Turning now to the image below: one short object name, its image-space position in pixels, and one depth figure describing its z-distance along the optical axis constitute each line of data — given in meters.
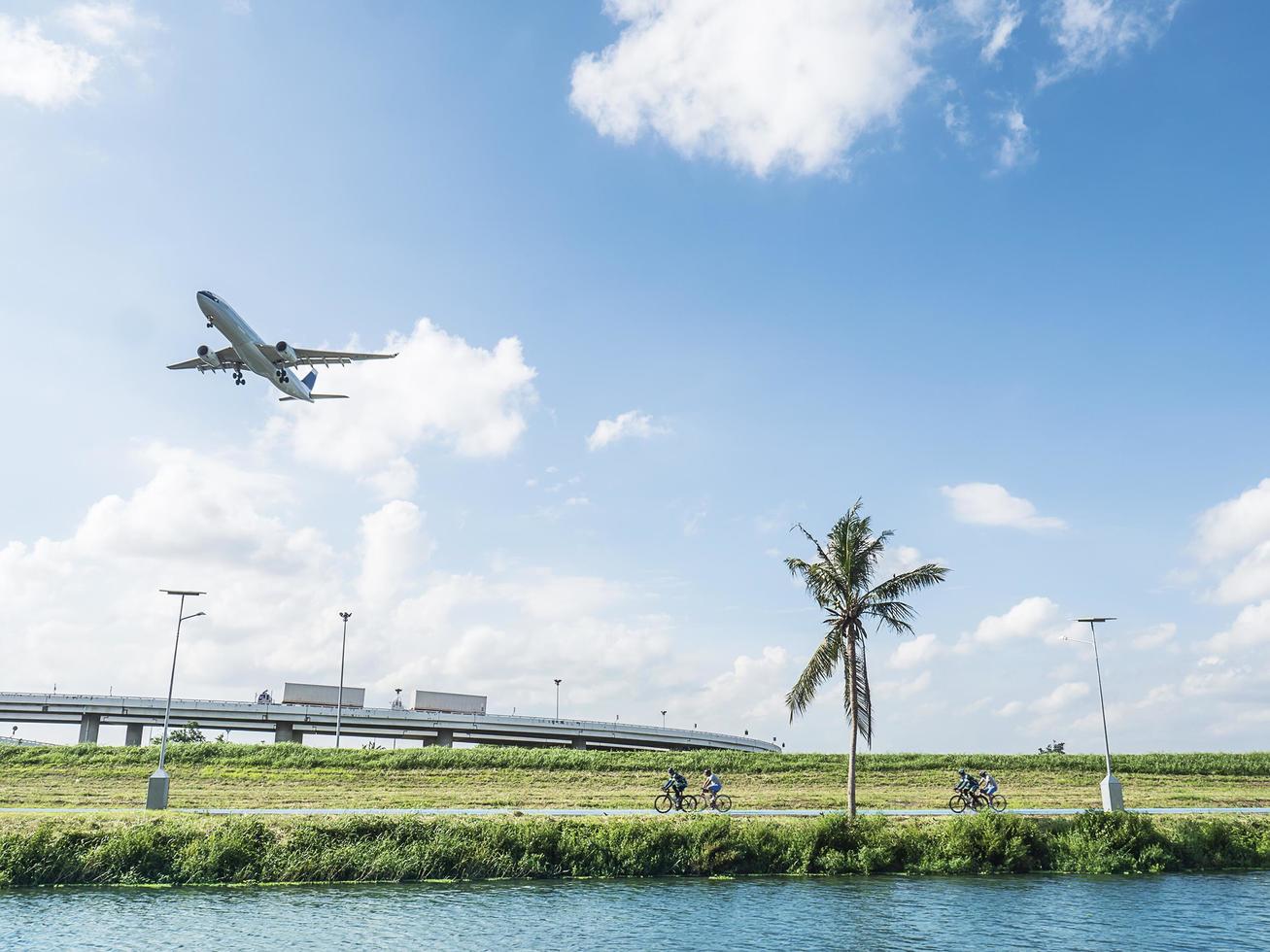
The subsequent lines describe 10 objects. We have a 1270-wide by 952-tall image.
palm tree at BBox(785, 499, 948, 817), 39.12
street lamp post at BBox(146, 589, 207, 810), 41.06
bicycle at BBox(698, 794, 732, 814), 42.84
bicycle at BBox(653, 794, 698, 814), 42.84
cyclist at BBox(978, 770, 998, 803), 42.66
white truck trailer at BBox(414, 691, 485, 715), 112.44
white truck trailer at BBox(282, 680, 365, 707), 106.69
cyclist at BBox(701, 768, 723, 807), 42.75
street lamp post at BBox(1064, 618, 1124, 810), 40.41
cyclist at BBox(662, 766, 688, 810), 42.88
